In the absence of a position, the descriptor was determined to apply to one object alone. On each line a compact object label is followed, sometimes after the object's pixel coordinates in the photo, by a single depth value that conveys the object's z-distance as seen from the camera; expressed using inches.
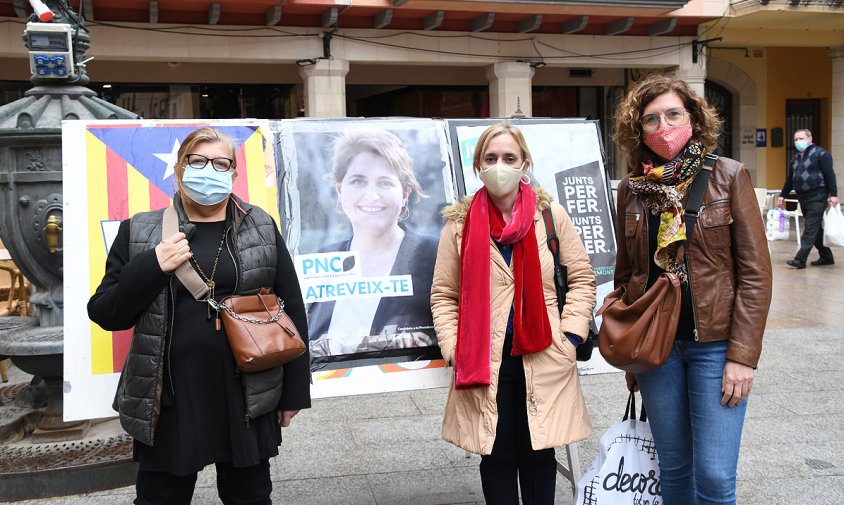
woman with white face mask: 121.9
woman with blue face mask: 106.4
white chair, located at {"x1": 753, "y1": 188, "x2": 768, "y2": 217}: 581.0
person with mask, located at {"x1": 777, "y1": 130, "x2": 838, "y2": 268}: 462.9
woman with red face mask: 110.4
